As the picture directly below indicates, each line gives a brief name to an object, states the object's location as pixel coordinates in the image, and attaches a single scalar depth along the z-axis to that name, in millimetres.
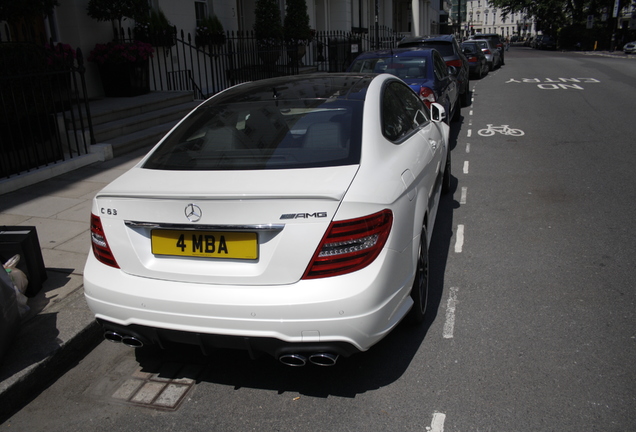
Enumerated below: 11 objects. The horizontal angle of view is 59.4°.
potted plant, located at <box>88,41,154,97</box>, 10844
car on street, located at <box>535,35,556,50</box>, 63250
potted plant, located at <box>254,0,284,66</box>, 17250
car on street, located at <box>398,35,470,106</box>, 13352
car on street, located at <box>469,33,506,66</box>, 31194
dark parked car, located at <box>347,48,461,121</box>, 9219
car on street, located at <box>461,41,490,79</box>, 21867
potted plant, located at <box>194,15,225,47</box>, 14539
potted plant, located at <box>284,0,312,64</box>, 19094
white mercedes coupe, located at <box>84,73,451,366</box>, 2781
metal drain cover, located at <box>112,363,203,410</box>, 3197
